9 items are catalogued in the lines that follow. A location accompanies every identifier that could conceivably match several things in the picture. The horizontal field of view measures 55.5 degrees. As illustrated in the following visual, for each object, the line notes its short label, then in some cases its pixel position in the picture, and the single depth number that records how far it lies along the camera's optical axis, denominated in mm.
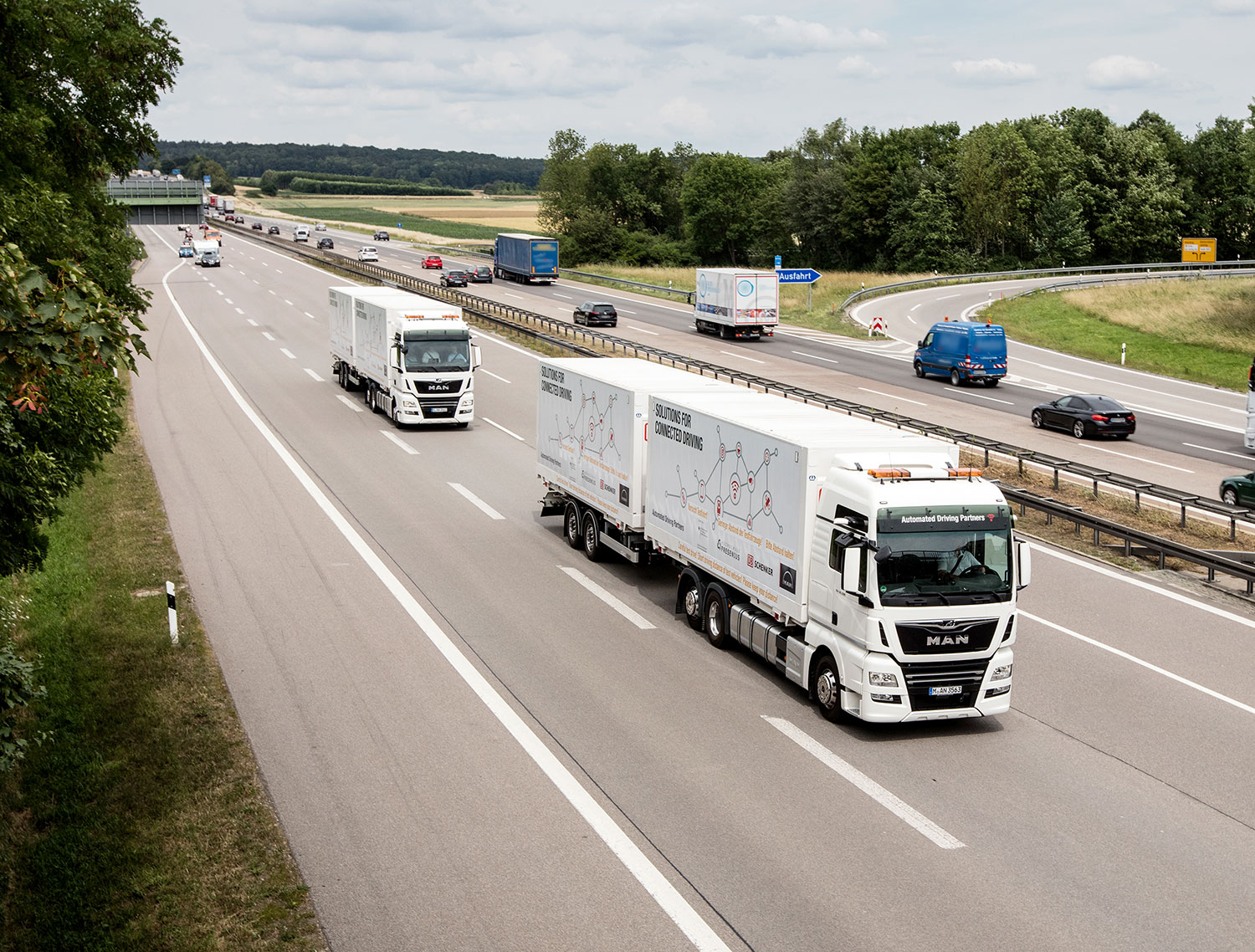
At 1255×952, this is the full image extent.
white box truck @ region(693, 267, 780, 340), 57469
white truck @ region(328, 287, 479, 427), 32406
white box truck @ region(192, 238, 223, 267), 88750
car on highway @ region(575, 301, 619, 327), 59719
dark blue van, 46562
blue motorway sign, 60156
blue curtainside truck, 84688
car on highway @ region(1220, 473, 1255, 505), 26636
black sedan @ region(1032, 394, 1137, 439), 36438
